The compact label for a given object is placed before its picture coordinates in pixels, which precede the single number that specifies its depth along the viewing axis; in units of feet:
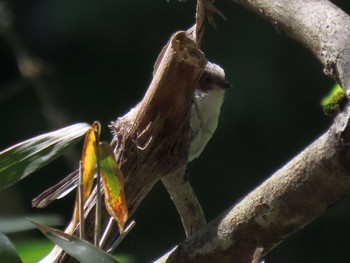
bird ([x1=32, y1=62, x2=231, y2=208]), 14.97
